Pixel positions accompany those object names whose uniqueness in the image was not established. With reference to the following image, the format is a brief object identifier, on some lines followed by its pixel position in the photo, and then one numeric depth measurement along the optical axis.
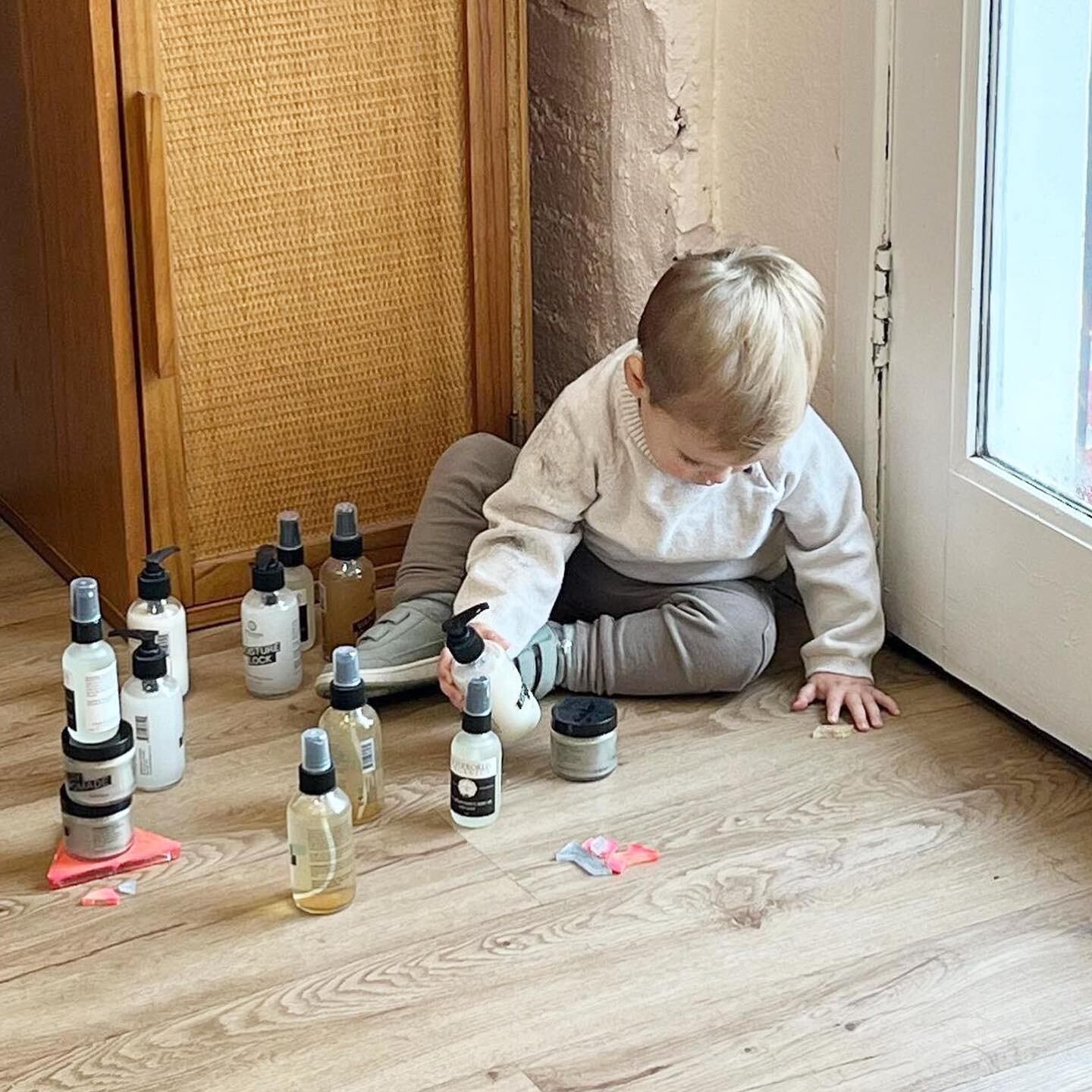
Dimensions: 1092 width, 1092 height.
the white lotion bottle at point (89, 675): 1.73
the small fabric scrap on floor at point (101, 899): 1.70
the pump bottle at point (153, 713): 1.84
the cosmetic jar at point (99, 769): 1.71
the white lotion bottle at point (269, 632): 2.04
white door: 1.84
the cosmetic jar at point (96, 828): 1.73
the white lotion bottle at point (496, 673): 1.87
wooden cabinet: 2.05
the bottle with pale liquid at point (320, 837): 1.62
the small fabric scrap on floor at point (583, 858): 1.75
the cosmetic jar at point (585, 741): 1.88
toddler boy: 2.01
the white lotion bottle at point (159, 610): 1.94
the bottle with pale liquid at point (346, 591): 2.13
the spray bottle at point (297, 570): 2.09
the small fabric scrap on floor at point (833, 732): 1.99
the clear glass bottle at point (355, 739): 1.76
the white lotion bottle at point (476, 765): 1.77
